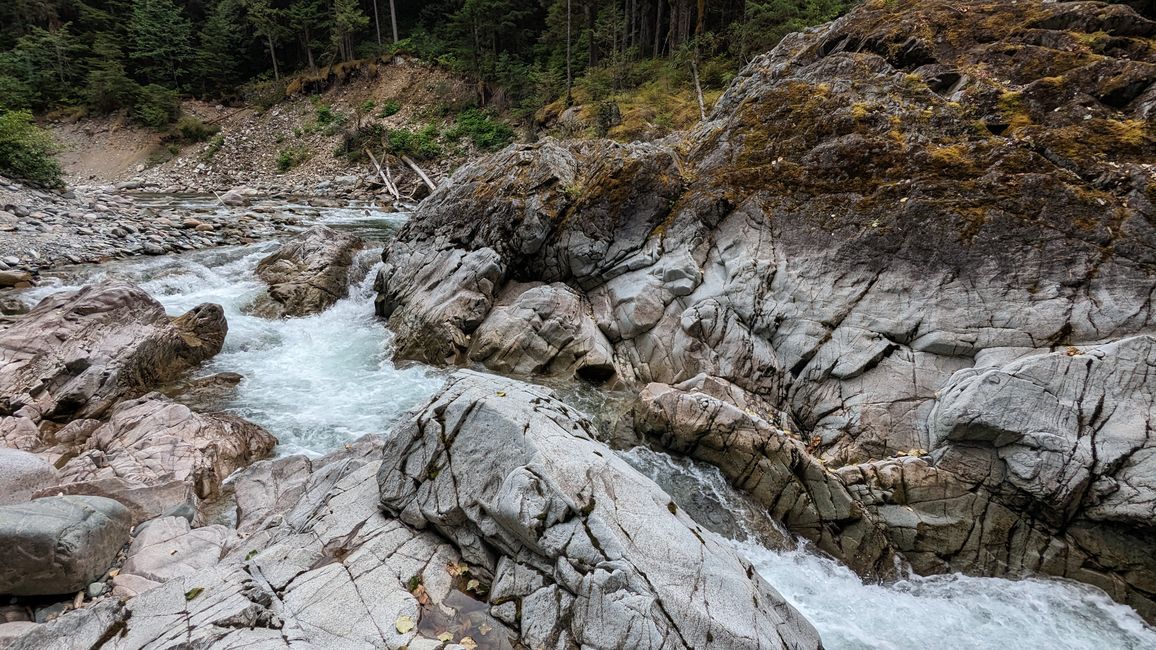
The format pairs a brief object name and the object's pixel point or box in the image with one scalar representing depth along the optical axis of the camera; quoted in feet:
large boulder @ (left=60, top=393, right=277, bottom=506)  23.72
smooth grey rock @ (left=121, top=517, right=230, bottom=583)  18.43
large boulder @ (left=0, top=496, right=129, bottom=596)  15.80
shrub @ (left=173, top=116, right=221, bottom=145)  130.72
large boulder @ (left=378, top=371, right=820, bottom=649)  14.29
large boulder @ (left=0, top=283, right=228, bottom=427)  29.43
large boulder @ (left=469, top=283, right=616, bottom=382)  35.63
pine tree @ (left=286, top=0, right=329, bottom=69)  143.02
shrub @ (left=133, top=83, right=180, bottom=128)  128.67
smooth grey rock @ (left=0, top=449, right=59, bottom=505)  21.31
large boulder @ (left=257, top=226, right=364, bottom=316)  47.75
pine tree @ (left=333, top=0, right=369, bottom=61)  134.82
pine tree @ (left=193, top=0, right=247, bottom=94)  147.33
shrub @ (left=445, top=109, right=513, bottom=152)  118.11
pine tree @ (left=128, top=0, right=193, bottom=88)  140.46
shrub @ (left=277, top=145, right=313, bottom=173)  125.39
